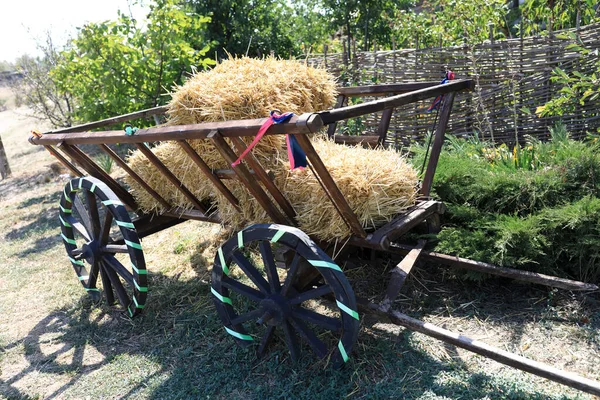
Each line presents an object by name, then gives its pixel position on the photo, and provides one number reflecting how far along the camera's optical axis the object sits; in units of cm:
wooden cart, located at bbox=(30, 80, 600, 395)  225
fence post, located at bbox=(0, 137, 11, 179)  974
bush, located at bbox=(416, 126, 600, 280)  273
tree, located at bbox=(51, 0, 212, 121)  601
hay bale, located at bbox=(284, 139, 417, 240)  259
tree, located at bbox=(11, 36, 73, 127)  934
